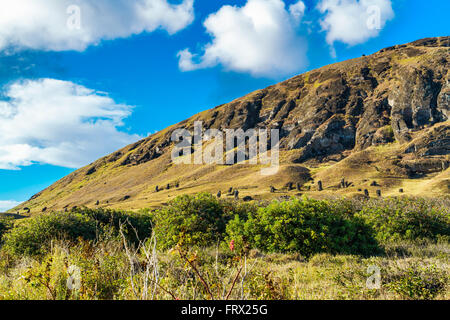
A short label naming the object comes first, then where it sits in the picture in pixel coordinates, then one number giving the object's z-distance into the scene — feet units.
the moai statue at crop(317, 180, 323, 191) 294.48
